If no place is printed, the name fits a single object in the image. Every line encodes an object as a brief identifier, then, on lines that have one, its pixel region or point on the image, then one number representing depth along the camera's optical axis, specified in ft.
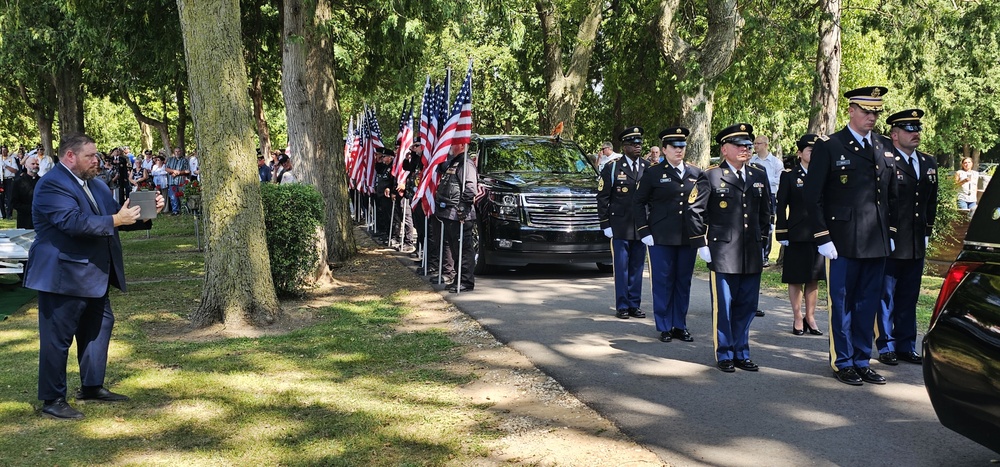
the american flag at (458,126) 39.11
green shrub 35.58
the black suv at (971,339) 13.42
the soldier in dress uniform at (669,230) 28.50
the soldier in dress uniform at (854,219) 22.48
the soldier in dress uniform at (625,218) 32.86
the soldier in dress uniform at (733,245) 24.14
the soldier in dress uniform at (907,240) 24.13
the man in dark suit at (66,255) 20.18
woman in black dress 28.63
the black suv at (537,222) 42.29
